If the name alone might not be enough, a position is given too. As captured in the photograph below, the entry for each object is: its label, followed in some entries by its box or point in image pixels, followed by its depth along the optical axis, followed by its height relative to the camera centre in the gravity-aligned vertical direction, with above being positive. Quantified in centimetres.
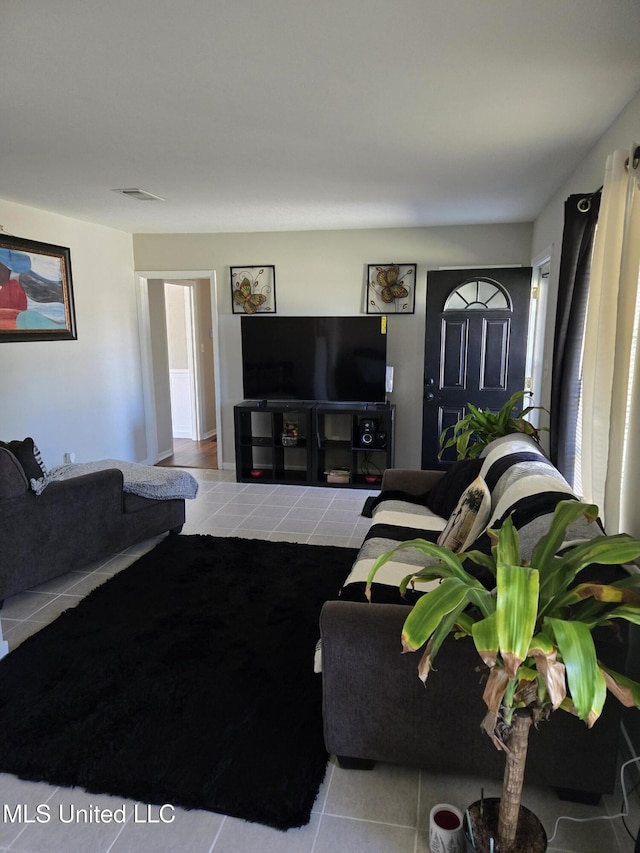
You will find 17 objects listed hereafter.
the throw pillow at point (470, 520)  237 -75
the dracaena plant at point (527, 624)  115 -62
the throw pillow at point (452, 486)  311 -81
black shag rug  185 -141
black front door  466 +5
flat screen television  522 -10
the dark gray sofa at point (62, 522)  291 -102
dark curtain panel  254 +11
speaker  530 -82
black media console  530 -93
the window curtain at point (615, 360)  192 -6
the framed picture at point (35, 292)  417 +46
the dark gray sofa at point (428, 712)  167 -114
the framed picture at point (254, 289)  557 +59
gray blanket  369 -88
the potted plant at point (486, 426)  346 -52
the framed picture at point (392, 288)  527 +56
